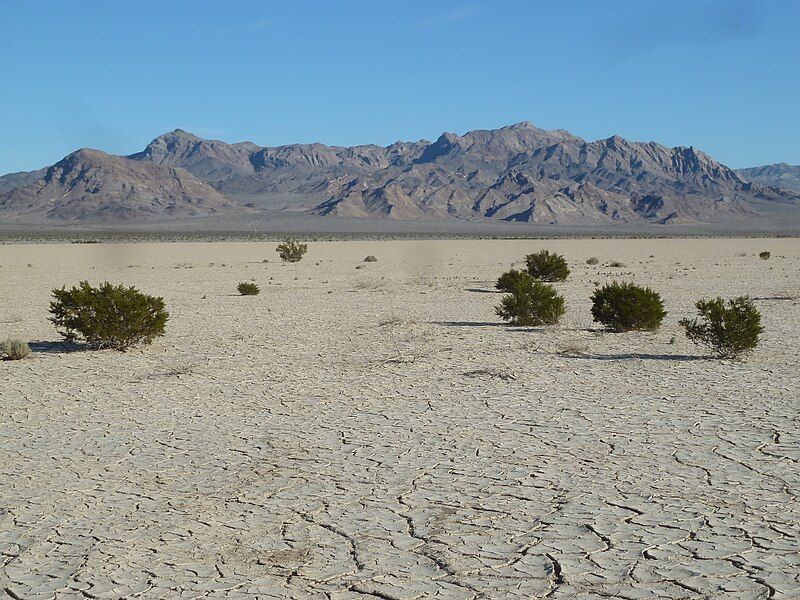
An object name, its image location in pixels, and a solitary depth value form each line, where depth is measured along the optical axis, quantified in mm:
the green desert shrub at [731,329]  13742
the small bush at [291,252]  50719
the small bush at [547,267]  33625
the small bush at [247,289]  27891
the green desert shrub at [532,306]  18734
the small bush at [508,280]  26766
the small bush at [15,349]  14477
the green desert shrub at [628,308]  17219
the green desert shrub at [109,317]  15305
